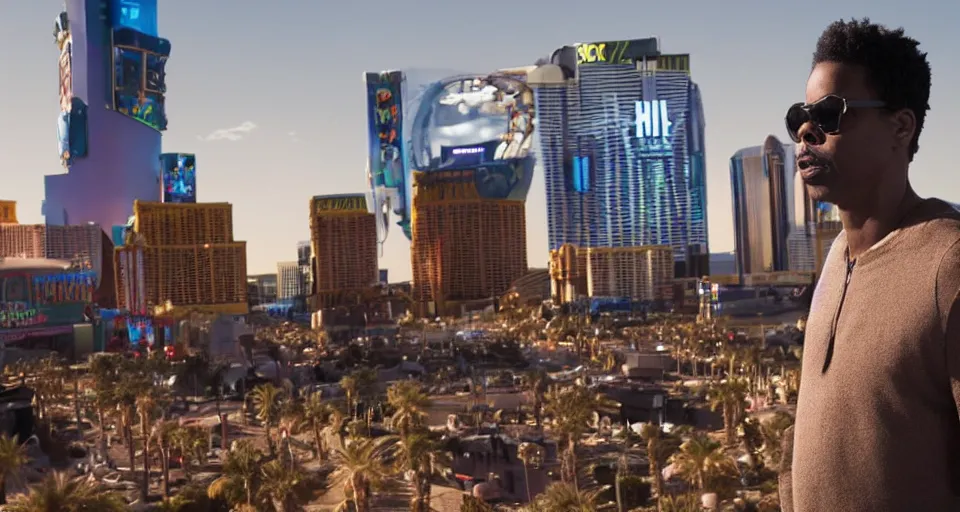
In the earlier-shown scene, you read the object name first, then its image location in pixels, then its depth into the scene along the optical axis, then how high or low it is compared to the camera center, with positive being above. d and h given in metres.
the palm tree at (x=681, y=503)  20.91 -5.89
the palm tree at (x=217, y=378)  65.50 -6.50
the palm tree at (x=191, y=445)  37.97 -6.62
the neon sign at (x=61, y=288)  109.50 +0.61
